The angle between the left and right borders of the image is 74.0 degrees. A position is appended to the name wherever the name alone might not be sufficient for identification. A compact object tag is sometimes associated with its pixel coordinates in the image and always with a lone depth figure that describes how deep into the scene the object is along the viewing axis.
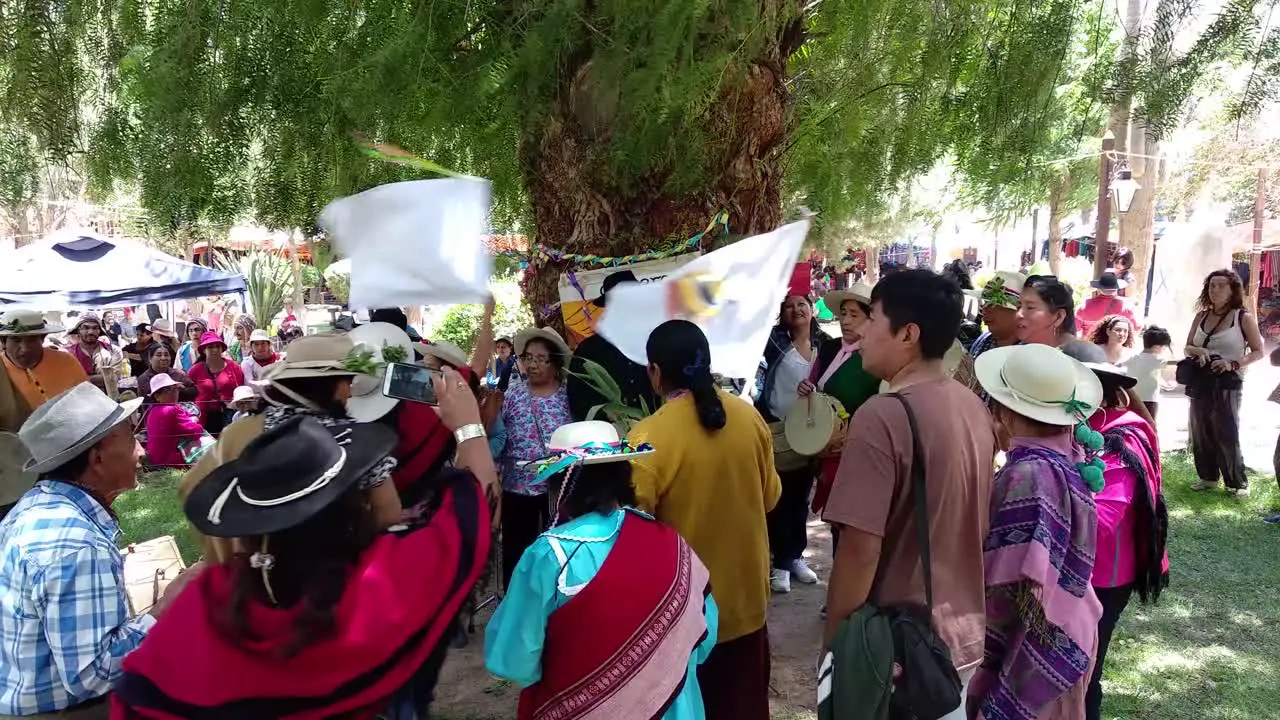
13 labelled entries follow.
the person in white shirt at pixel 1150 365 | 6.59
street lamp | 11.11
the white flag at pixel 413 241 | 3.23
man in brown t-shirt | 2.40
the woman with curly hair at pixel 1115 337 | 6.32
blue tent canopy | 11.30
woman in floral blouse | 4.92
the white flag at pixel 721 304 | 3.49
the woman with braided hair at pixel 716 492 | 3.07
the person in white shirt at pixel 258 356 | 10.70
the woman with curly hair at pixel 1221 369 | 7.23
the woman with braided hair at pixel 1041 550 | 2.71
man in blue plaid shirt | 2.18
